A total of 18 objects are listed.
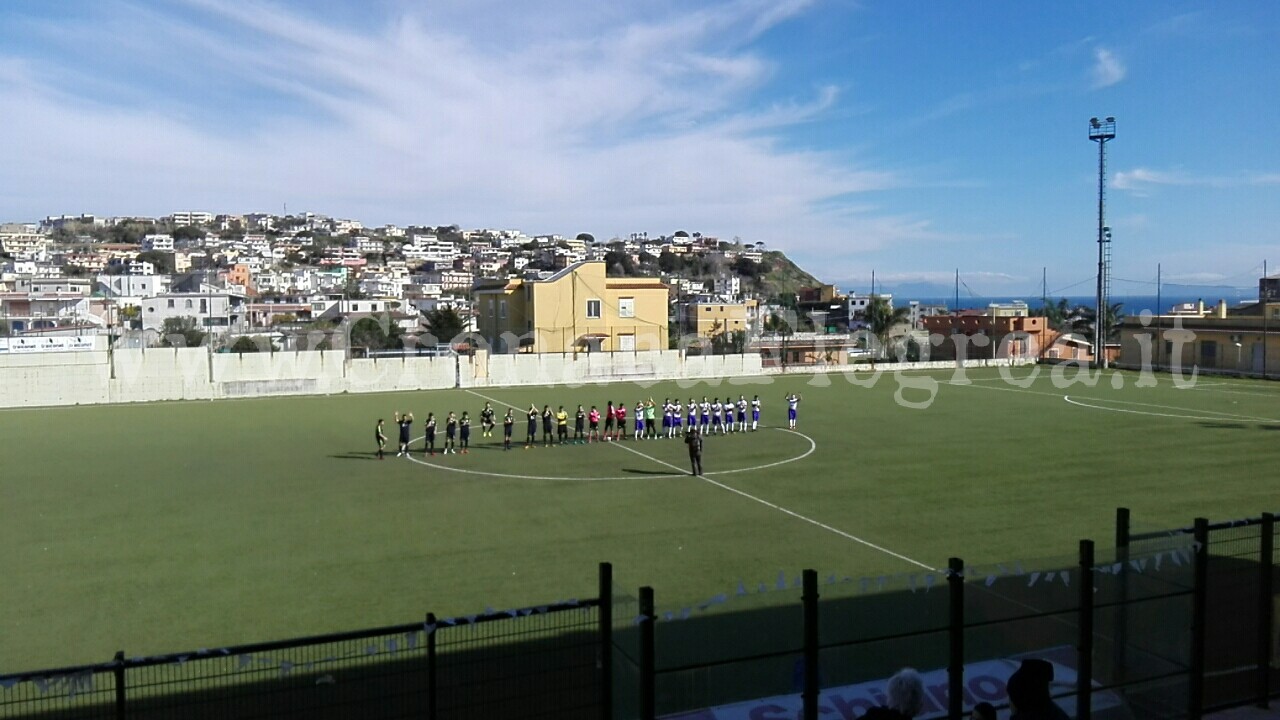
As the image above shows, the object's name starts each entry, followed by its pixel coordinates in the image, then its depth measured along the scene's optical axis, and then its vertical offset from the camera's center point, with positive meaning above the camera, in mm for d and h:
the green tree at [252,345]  55156 -1331
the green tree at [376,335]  69125 -1077
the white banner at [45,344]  42406 -886
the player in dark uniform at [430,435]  26762 -3315
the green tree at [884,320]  76562 -345
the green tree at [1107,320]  83312 -579
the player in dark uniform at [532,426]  28219 -3268
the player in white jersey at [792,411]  30234 -3098
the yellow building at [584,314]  58375 +331
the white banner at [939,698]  7051 -3067
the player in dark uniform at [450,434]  26866 -3294
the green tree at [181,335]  54812 -732
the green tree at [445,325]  72750 -351
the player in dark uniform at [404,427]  26156 -3018
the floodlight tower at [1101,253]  56125 +3771
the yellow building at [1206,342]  50297 -1686
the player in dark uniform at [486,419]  29203 -3110
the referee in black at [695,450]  22297 -3179
